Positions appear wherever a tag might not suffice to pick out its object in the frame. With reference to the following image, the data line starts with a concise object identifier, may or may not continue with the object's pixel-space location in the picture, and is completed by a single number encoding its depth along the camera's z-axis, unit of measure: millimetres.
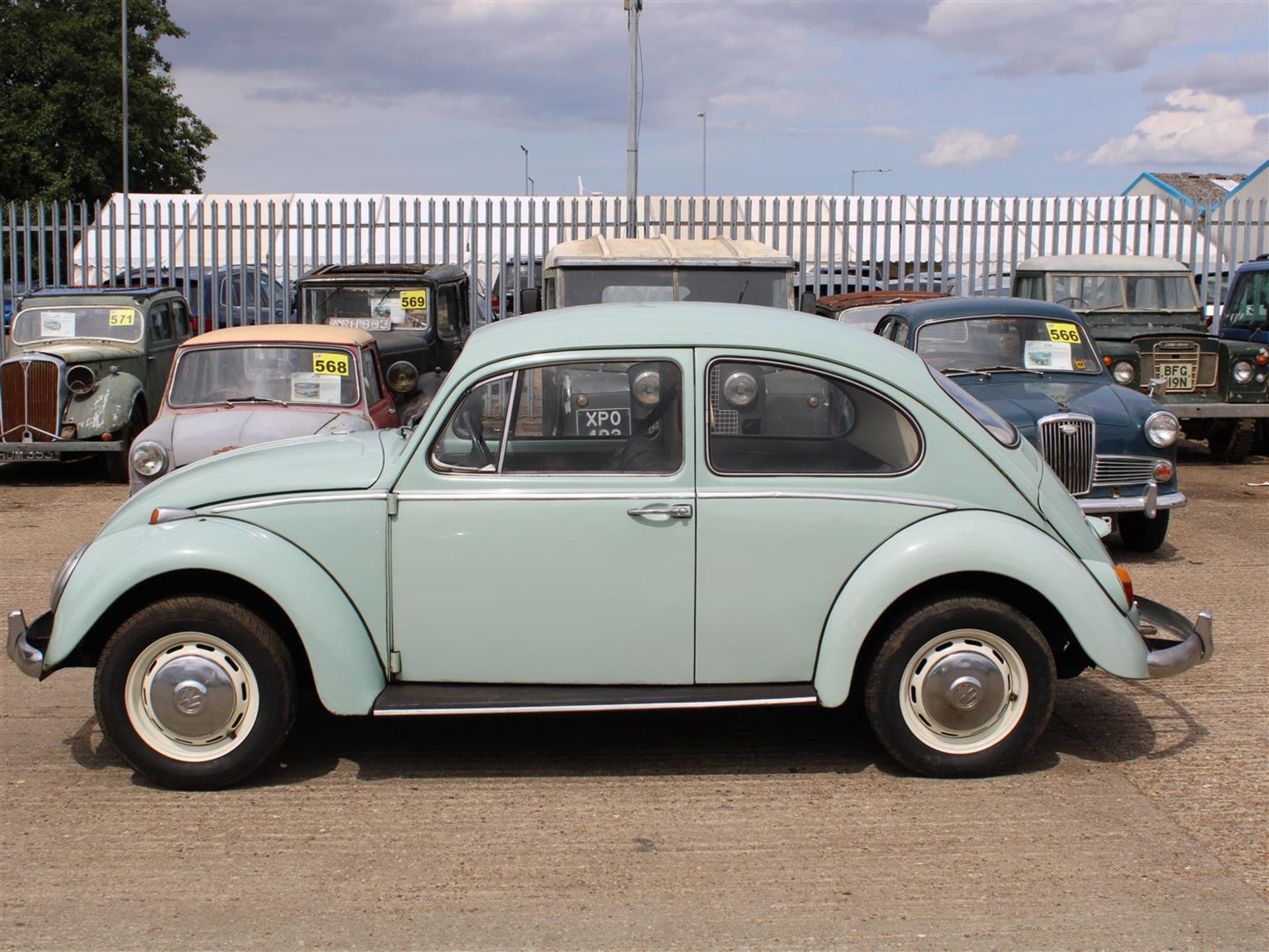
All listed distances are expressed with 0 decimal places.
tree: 38406
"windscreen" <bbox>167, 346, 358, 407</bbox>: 9141
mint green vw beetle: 4594
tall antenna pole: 18875
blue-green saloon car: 8562
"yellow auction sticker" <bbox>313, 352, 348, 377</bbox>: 9273
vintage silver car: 8648
